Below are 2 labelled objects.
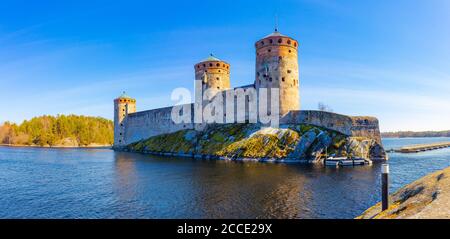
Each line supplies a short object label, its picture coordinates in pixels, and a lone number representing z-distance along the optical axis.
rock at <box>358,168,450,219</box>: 8.46
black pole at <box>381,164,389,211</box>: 13.16
